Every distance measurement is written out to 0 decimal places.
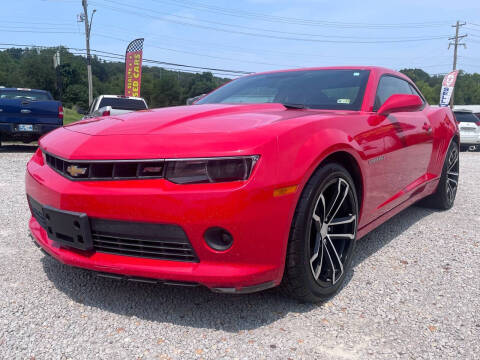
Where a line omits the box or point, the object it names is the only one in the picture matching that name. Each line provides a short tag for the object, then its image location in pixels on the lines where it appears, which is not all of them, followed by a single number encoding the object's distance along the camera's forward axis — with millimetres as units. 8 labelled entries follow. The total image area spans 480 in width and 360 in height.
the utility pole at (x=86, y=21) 26756
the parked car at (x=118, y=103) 11109
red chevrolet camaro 1803
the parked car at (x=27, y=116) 9266
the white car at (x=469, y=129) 14406
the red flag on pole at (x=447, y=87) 24297
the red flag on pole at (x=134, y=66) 20609
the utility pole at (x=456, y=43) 41844
